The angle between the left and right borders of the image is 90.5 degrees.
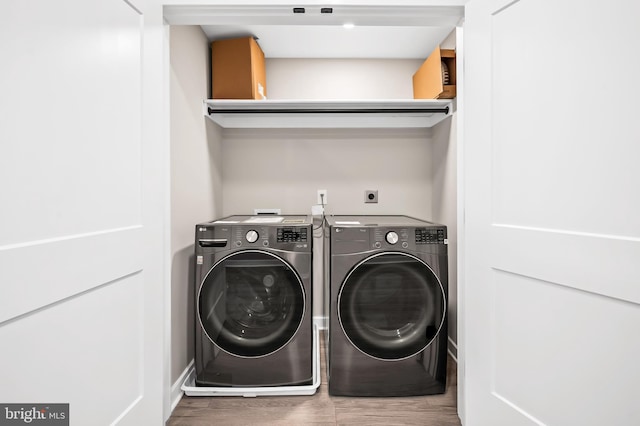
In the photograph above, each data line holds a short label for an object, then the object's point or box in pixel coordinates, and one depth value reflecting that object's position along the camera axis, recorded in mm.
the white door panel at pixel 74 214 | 732
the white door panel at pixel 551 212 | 858
